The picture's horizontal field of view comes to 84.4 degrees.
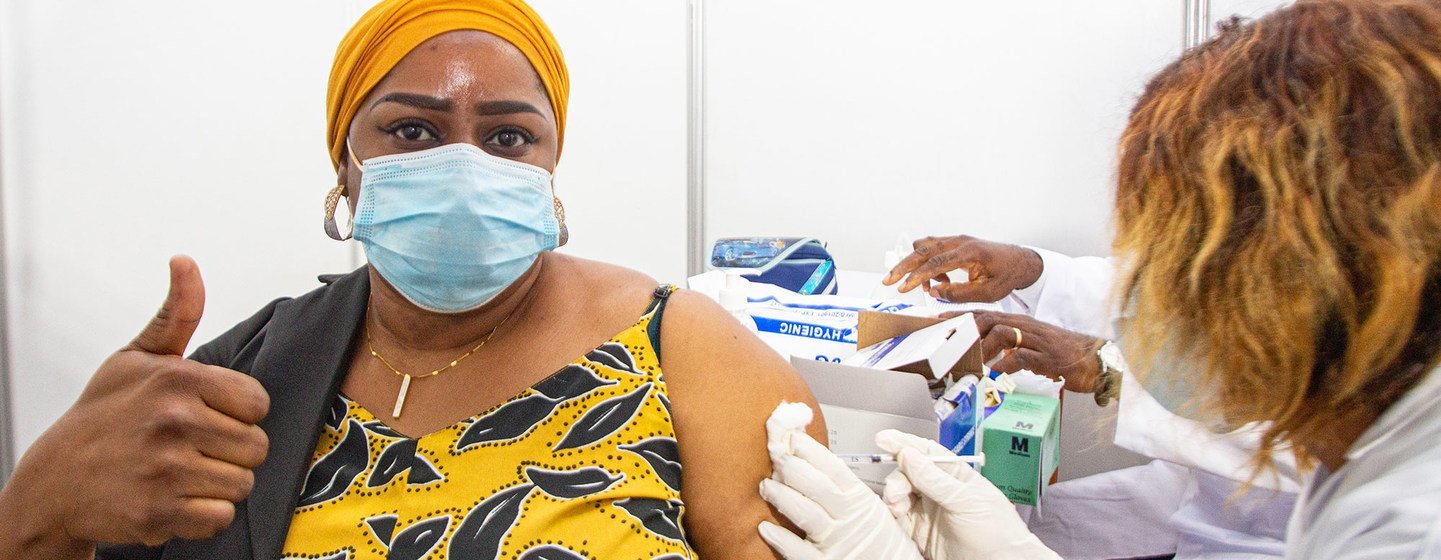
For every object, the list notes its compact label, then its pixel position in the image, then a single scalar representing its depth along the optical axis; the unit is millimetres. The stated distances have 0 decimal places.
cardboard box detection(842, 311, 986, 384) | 1253
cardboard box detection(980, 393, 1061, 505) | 1551
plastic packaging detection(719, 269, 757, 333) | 1540
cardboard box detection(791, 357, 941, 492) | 1196
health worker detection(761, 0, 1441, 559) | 635
